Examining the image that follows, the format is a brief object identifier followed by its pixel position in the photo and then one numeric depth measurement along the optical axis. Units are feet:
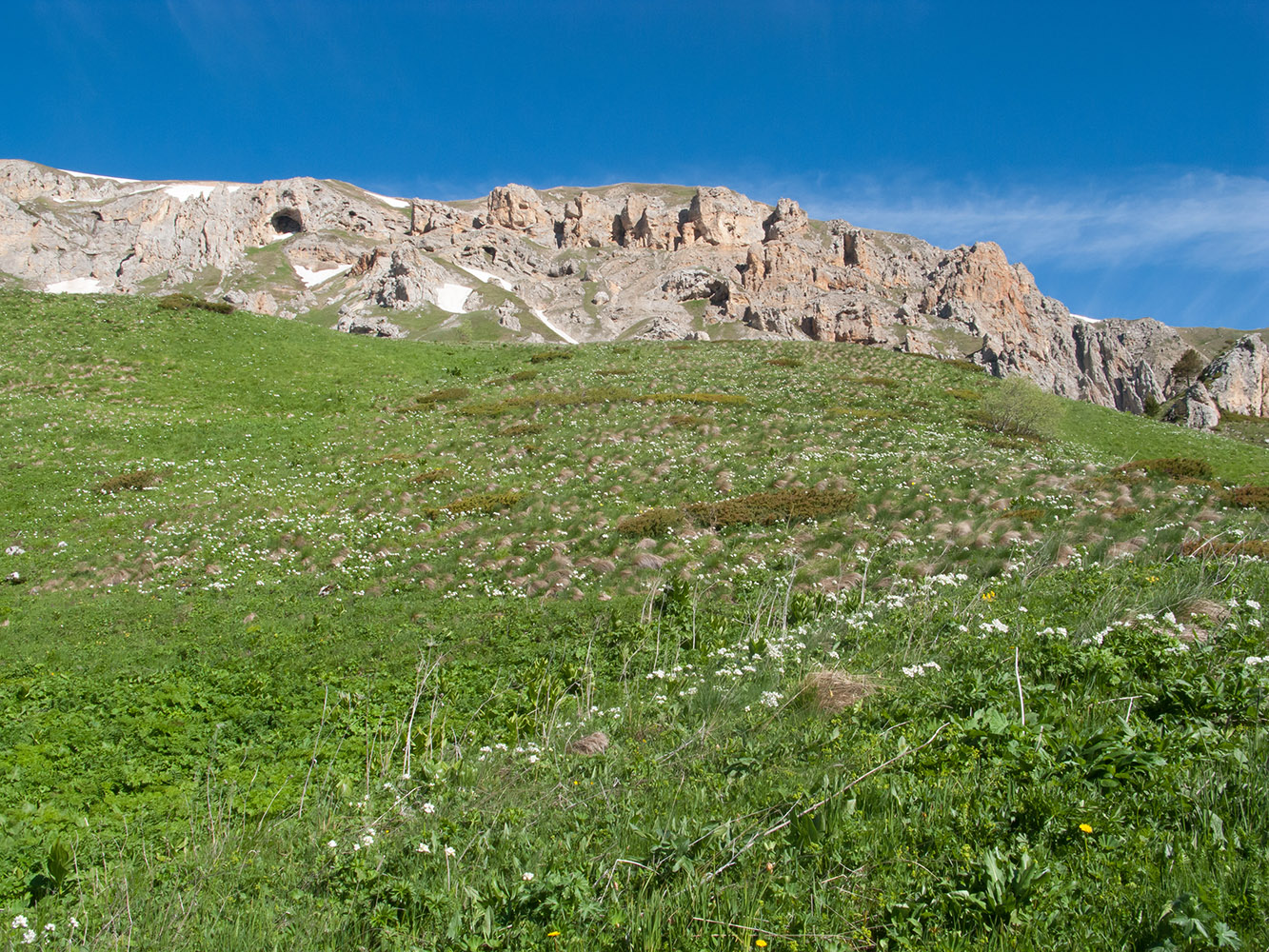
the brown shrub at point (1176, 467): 67.72
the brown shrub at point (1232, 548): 38.42
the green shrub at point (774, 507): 60.90
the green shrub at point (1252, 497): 55.88
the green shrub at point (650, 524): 59.93
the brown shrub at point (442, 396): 112.88
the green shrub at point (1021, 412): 103.96
